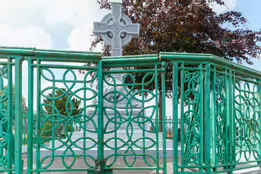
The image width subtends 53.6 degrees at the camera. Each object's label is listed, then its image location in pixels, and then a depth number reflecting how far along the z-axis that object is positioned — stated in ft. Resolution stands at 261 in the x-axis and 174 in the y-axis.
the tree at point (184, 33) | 33.91
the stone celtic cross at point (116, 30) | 20.61
